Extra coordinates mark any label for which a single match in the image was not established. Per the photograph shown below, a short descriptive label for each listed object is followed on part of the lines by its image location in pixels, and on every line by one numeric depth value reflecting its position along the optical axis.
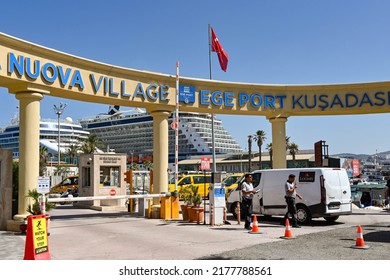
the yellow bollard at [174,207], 16.47
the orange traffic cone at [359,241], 9.54
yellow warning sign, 8.10
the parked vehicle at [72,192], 30.77
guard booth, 22.59
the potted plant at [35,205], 11.98
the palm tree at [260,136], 95.25
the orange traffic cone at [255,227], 12.28
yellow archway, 13.37
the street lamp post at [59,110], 62.81
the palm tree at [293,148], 94.06
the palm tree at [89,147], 83.97
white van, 14.36
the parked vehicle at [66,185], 33.11
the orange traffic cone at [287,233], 11.15
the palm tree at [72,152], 92.43
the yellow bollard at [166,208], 16.36
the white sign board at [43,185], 11.14
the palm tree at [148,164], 104.25
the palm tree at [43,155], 76.51
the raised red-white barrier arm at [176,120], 15.79
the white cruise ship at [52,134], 126.94
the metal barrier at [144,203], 15.54
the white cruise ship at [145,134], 122.62
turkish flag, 24.56
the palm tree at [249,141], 87.49
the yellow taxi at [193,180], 28.61
